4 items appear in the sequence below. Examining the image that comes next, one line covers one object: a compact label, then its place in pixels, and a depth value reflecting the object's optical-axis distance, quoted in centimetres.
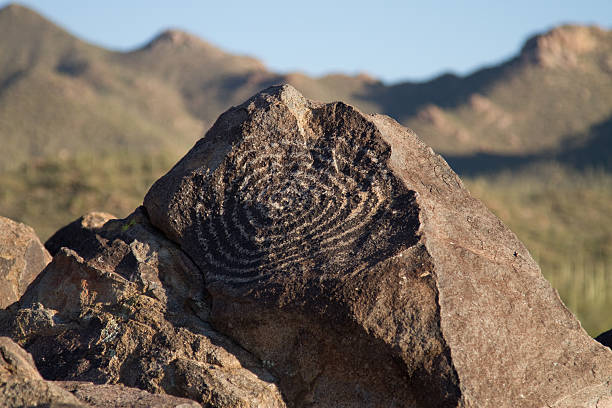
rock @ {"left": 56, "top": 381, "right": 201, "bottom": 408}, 820
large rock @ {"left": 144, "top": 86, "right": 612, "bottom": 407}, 965
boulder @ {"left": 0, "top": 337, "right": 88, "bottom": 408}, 731
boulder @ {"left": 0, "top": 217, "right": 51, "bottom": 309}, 1262
